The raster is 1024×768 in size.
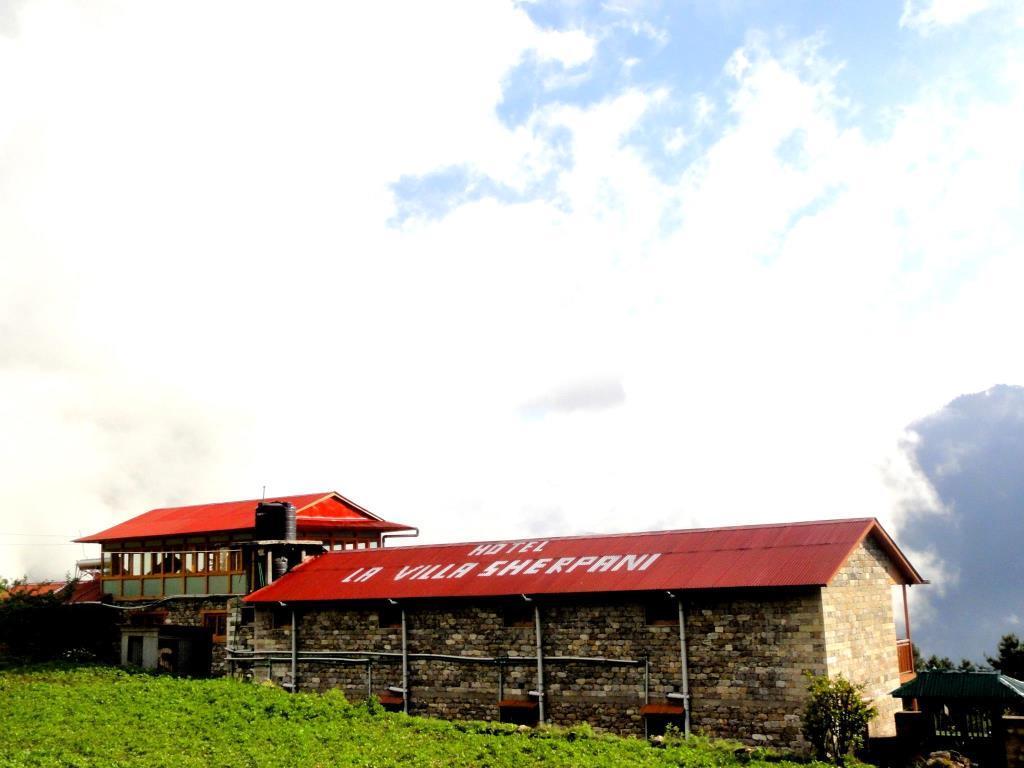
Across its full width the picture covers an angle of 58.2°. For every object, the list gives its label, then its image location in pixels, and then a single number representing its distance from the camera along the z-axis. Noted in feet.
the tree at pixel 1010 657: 108.88
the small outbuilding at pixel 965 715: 65.46
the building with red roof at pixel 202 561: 115.24
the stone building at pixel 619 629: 73.92
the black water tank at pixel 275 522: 115.14
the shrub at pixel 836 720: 66.64
